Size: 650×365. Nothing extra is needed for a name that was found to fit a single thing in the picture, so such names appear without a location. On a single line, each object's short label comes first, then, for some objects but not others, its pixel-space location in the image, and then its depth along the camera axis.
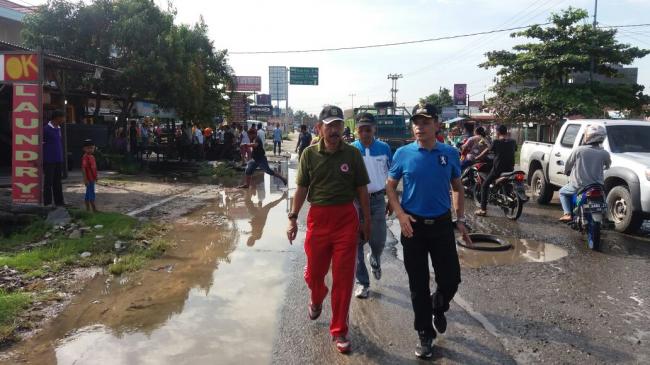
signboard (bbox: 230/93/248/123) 42.66
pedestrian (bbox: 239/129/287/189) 13.37
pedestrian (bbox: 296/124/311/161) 16.78
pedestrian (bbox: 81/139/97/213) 8.89
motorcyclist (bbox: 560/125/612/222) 6.95
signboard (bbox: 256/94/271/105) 79.43
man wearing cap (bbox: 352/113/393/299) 5.05
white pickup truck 7.53
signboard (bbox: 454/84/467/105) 59.86
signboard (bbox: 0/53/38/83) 8.40
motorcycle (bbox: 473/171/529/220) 9.09
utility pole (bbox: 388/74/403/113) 77.12
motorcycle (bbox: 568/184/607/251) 6.93
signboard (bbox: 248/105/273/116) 58.49
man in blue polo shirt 3.77
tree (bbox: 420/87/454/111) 76.31
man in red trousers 3.89
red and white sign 8.37
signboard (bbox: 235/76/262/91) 71.69
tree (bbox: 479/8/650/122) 20.98
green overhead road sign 44.47
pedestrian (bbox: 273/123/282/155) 28.00
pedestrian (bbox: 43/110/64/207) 8.81
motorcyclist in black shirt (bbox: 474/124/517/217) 9.34
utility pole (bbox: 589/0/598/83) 20.92
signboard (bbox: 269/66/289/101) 68.88
